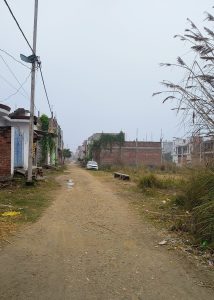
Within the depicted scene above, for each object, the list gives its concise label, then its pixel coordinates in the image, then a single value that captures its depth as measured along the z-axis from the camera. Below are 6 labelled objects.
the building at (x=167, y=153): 70.20
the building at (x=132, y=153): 70.44
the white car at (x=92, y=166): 55.52
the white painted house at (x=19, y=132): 21.66
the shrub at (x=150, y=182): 19.66
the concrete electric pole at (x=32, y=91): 18.28
